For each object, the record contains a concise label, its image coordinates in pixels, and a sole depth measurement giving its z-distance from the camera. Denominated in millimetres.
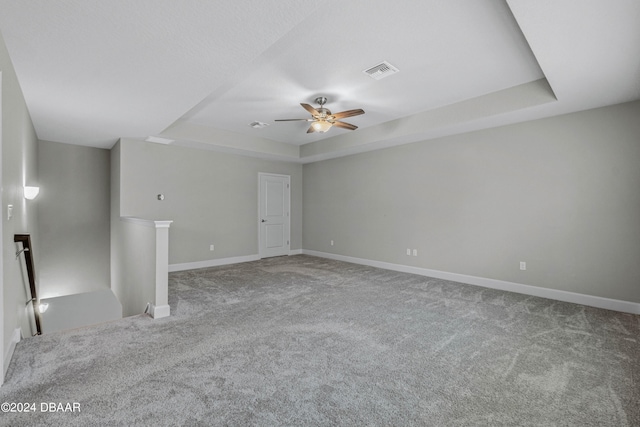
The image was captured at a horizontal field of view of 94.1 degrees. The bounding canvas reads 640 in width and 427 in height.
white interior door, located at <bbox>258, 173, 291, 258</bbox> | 6980
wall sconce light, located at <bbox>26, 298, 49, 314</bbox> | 3763
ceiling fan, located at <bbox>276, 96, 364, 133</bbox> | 3869
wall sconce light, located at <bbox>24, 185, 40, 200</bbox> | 3428
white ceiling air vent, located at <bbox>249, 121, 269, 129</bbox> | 5113
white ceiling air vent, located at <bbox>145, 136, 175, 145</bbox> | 5085
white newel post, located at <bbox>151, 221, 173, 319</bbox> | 3238
